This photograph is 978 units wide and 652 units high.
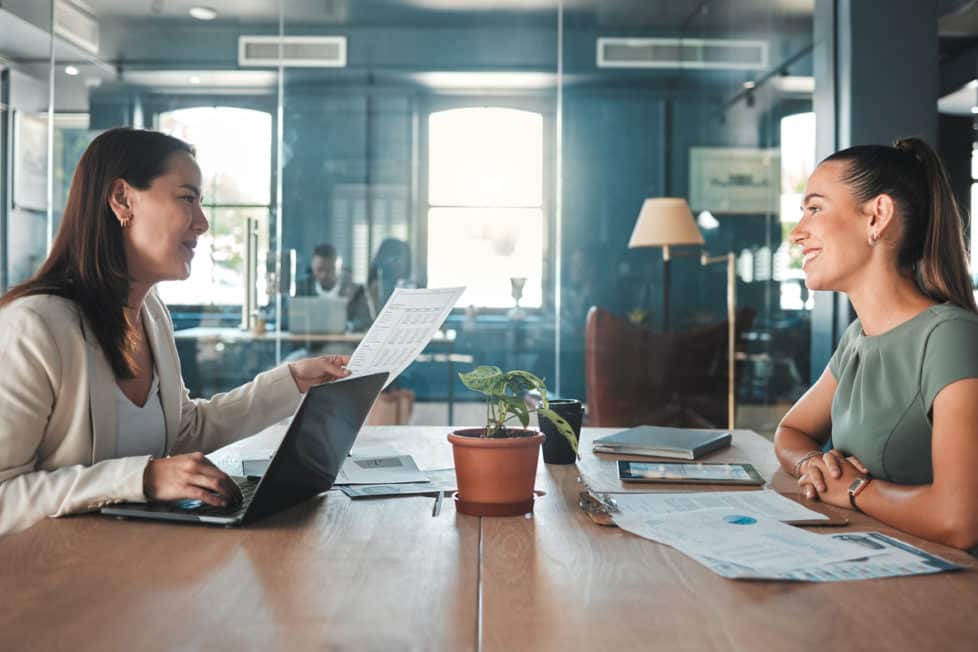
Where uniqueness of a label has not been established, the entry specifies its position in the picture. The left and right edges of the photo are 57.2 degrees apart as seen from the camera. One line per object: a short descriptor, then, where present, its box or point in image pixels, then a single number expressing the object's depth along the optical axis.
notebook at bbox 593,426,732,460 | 1.73
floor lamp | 4.82
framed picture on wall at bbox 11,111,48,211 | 5.06
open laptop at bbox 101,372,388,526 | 1.16
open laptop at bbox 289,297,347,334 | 5.01
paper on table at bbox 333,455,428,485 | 1.51
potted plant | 1.21
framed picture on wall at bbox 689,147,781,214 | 5.06
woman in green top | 1.42
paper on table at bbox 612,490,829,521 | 1.26
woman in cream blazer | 1.25
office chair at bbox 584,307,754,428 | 4.87
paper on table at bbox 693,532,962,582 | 0.96
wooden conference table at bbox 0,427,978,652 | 0.80
